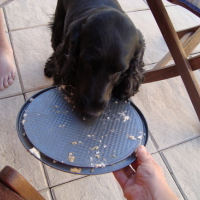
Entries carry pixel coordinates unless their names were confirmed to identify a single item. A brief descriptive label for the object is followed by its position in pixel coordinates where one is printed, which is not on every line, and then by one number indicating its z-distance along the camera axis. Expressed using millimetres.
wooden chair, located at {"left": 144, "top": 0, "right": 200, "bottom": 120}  859
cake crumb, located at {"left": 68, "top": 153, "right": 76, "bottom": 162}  654
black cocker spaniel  686
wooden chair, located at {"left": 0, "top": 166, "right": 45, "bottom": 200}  470
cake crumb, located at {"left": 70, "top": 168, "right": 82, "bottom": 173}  646
